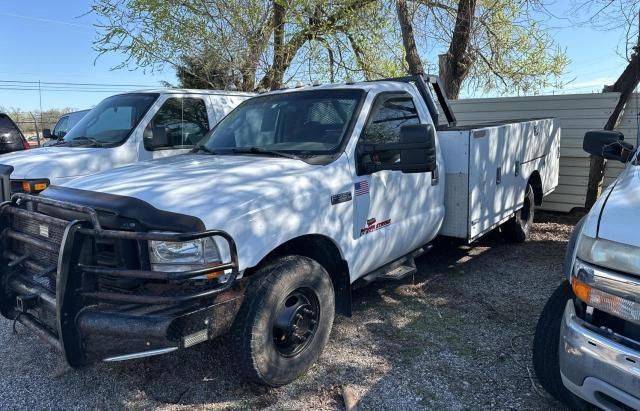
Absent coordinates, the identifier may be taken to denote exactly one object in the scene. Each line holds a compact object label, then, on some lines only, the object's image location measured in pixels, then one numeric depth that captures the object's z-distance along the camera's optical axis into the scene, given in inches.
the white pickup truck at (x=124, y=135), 230.2
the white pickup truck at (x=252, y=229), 108.8
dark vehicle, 393.7
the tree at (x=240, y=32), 410.9
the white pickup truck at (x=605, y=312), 85.0
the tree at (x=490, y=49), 363.3
